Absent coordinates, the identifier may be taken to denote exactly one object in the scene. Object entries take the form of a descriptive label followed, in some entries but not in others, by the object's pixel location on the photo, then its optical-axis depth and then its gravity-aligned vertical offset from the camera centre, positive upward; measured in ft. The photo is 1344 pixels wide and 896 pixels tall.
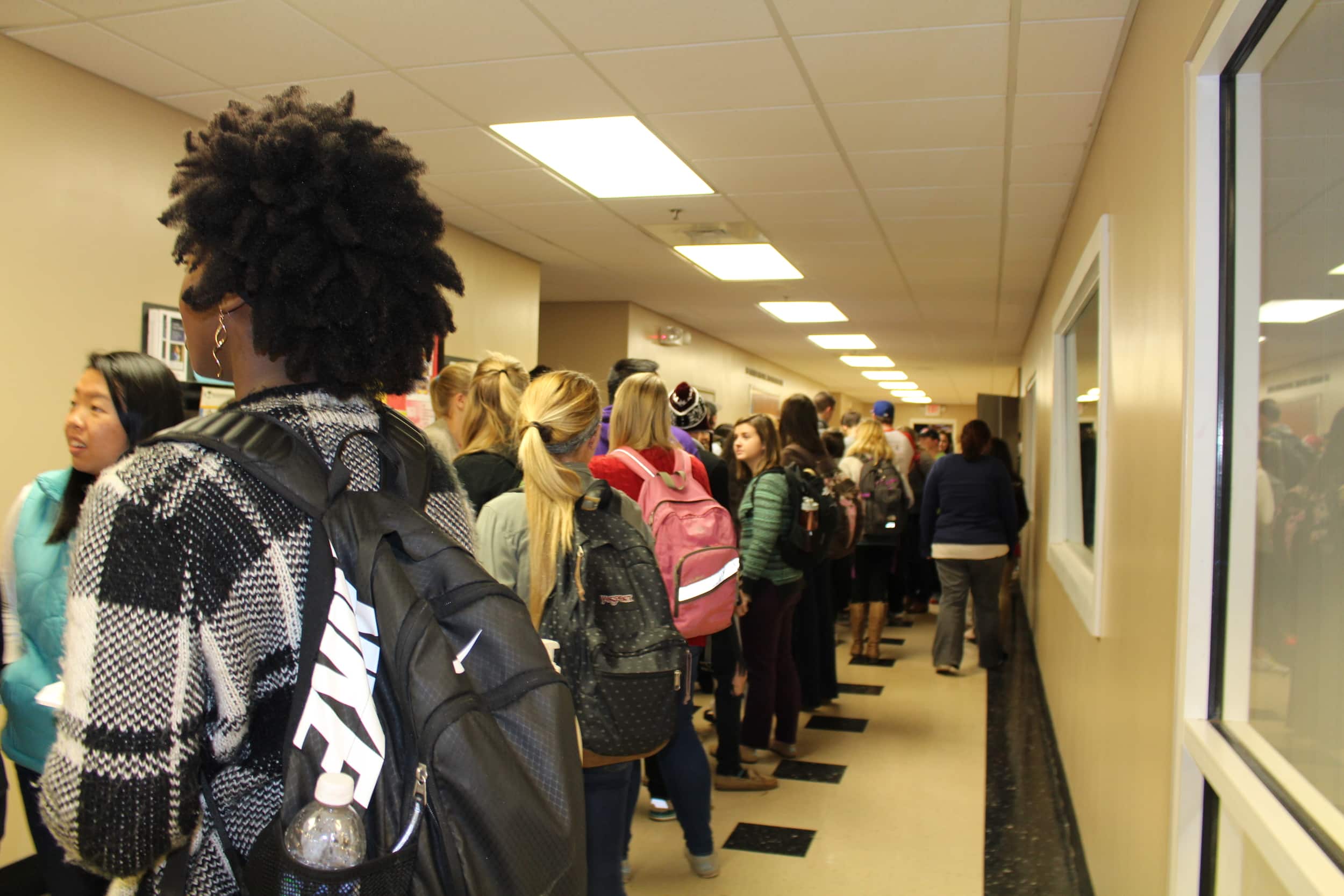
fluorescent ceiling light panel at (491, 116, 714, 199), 12.48 +4.35
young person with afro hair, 2.49 -0.15
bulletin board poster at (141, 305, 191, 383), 11.53 +1.39
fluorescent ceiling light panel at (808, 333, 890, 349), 35.53 +4.80
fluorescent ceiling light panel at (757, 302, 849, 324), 27.91 +4.66
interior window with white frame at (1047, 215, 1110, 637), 9.73 +0.58
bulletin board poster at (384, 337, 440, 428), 17.01 +0.89
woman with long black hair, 6.34 -0.86
